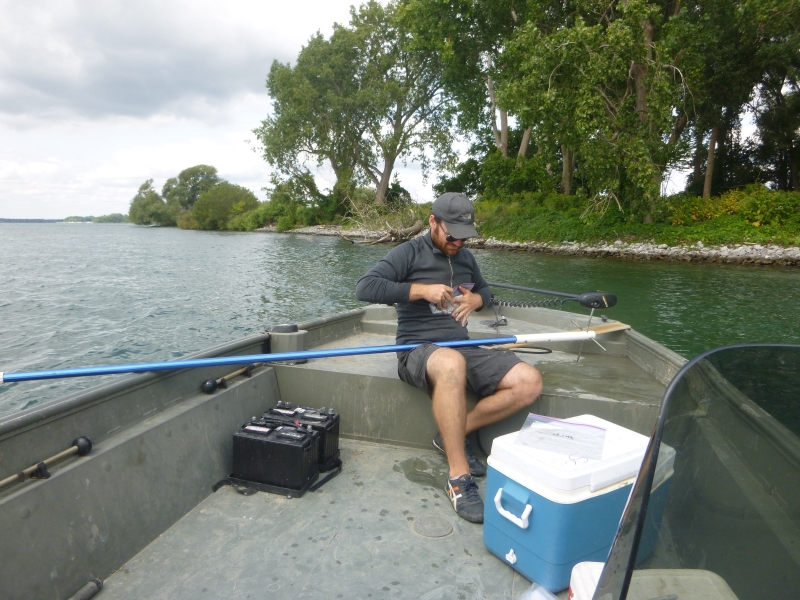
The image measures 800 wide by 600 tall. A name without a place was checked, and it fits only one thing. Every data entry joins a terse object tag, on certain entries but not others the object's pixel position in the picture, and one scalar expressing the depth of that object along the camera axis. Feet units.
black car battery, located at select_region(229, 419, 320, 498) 8.55
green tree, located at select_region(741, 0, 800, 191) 61.57
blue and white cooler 6.33
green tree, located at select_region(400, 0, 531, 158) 78.59
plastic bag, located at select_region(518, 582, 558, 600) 4.98
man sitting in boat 8.64
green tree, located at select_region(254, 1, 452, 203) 124.98
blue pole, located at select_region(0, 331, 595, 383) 7.69
